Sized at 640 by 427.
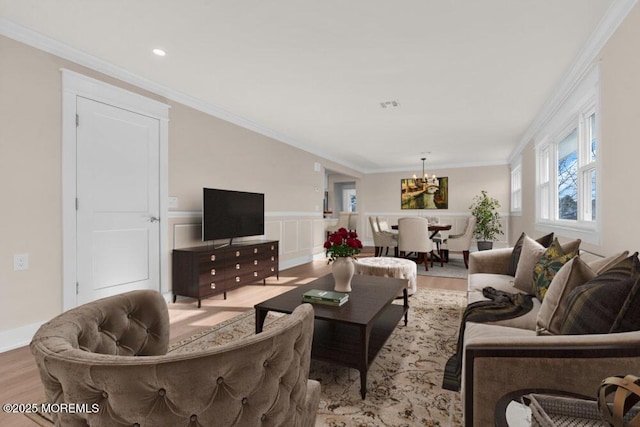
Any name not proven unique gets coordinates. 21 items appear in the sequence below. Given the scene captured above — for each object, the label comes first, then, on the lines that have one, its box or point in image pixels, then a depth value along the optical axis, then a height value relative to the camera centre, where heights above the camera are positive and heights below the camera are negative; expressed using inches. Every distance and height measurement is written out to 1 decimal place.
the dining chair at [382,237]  247.6 -19.4
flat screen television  146.6 -0.4
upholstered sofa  38.8 -20.0
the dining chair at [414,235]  217.5 -15.5
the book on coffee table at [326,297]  81.7 -22.8
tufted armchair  23.6 -13.8
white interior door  110.7 +4.9
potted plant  289.3 -7.1
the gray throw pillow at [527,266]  93.7 -16.3
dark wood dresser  133.0 -25.8
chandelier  334.0 +34.1
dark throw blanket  71.3 -23.4
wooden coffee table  69.6 -26.9
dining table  243.4 -12.4
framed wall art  331.6 +21.1
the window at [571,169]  110.3 +19.7
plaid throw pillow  43.8 -13.5
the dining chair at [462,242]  237.3 -22.2
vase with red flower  91.4 -12.0
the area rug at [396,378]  62.7 -41.1
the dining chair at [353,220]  352.5 -7.8
